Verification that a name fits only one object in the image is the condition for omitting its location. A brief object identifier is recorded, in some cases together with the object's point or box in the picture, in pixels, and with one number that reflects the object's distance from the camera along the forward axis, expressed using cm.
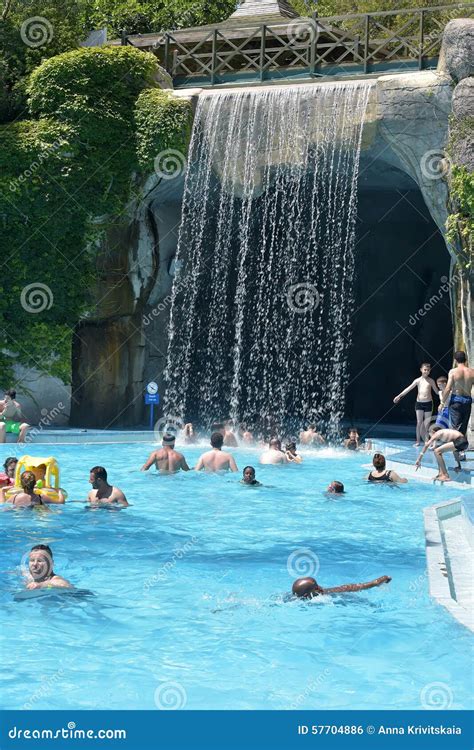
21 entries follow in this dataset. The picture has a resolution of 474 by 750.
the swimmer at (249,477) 1574
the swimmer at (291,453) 1861
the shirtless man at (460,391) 1645
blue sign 2308
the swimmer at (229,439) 2234
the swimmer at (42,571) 923
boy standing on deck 1988
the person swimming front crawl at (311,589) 934
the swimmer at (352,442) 2161
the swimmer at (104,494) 1363
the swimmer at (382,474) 1606
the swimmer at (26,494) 1309
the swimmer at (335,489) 1516
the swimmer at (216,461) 1670
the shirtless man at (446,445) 1523
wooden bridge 2325
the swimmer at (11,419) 2083
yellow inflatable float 1372
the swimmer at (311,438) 2219
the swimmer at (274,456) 1842
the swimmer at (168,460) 1673
